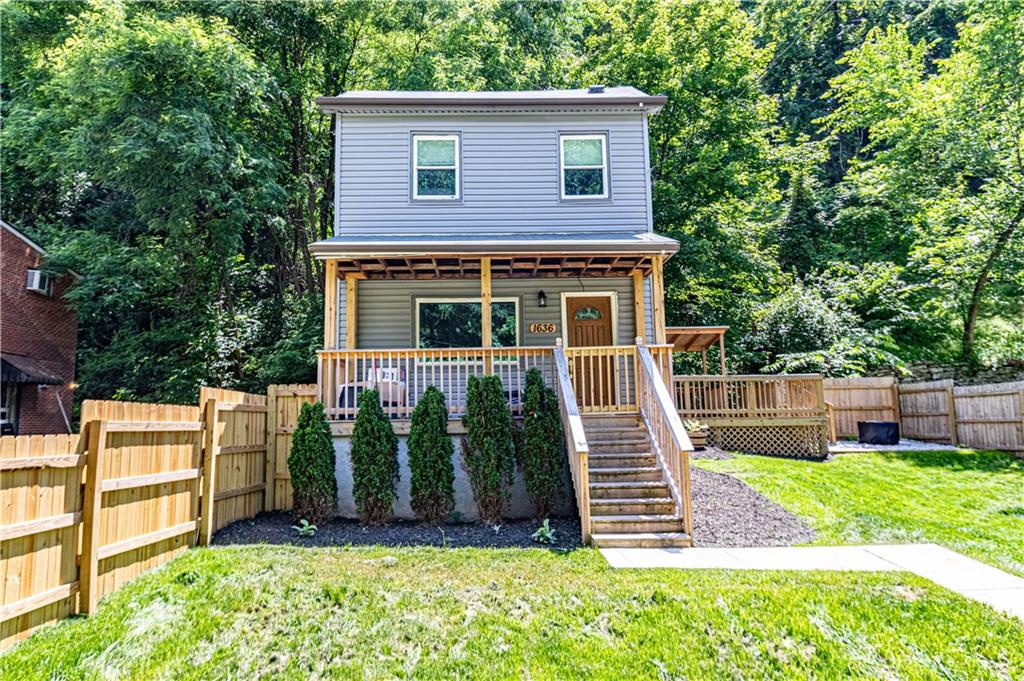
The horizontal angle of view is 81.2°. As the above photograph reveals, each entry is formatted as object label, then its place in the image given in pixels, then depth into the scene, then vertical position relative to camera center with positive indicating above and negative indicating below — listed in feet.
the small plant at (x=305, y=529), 22.59 -4.91
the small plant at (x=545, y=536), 21.79 -5.14
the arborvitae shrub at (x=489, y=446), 24.82 -2.05
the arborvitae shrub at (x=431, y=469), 24.63 -2.93
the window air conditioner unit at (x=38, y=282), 49.60 +10.30
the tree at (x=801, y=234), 73.97 +20.04
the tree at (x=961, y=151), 56.18 +24.42
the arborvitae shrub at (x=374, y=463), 24.43 -2.64
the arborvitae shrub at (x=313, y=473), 24.16 -2.93
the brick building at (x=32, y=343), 46.85 +5.19
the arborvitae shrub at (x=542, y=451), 24.84 -2.30
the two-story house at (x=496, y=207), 37.96 +12.22
